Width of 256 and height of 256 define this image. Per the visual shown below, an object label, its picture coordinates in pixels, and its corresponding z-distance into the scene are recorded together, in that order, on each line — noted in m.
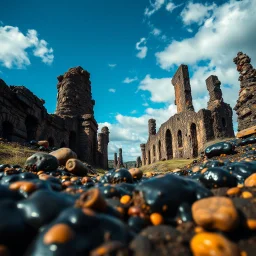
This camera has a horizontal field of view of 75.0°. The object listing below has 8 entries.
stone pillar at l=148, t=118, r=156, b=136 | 23.86
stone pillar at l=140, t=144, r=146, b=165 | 27.05
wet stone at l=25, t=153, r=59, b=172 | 3.62
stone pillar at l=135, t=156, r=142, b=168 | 33.36
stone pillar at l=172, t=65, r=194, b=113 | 18.20
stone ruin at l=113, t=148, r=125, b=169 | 36.76
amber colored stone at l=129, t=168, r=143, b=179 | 2.86
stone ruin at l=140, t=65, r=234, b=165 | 13.73
